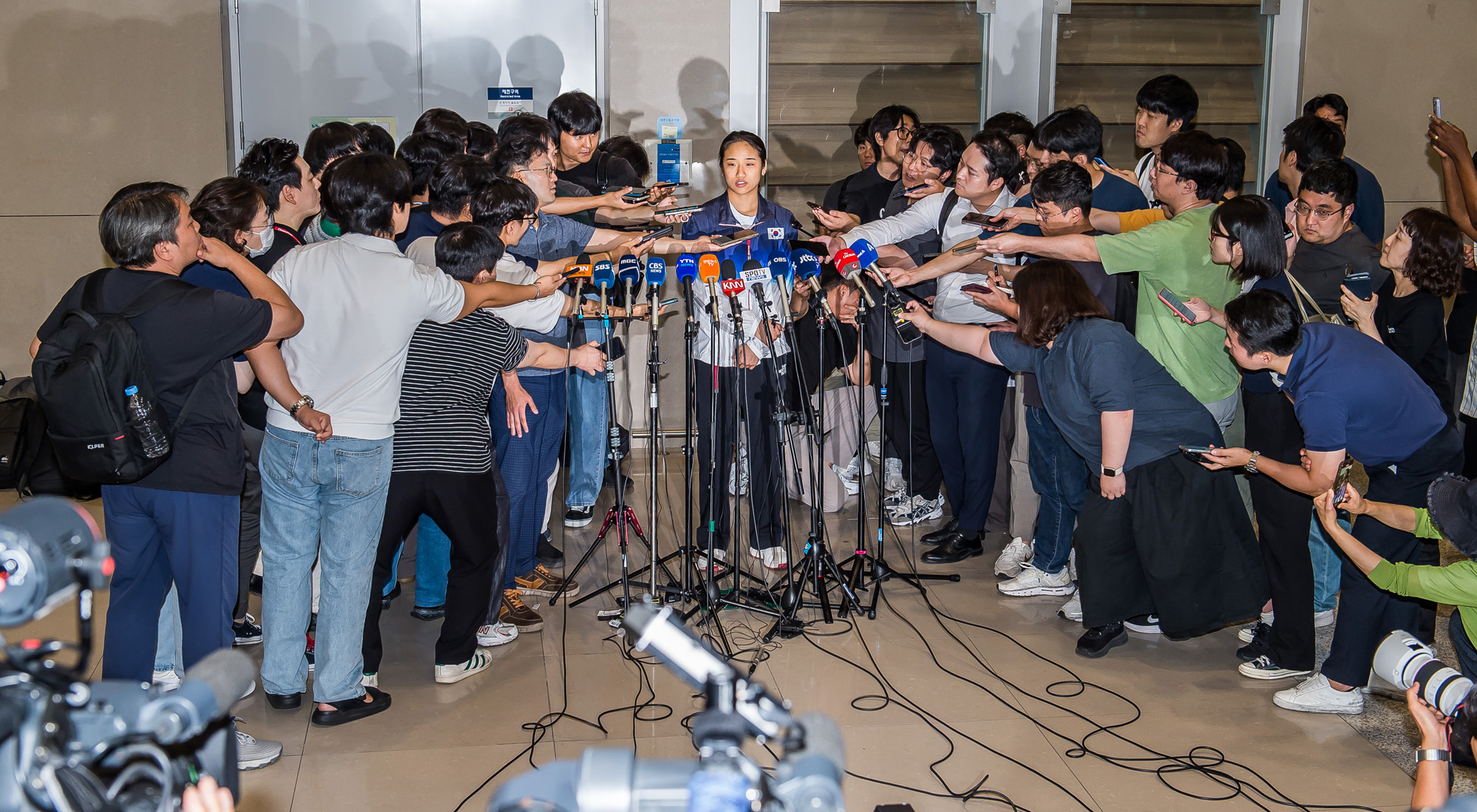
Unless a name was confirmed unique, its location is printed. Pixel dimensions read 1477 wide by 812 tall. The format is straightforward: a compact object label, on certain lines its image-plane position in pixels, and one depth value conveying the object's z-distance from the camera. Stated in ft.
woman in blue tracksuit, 13.55
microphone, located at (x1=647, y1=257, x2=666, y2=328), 11.60
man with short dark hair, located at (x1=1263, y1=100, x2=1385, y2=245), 16.20
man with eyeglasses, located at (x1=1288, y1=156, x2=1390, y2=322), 12.36
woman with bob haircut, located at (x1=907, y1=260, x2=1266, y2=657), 11.59
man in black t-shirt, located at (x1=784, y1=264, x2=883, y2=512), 15.33
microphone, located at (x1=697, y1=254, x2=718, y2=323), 12.04
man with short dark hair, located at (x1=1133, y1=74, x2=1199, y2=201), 15.51
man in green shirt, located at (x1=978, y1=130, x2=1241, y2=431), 12.26
